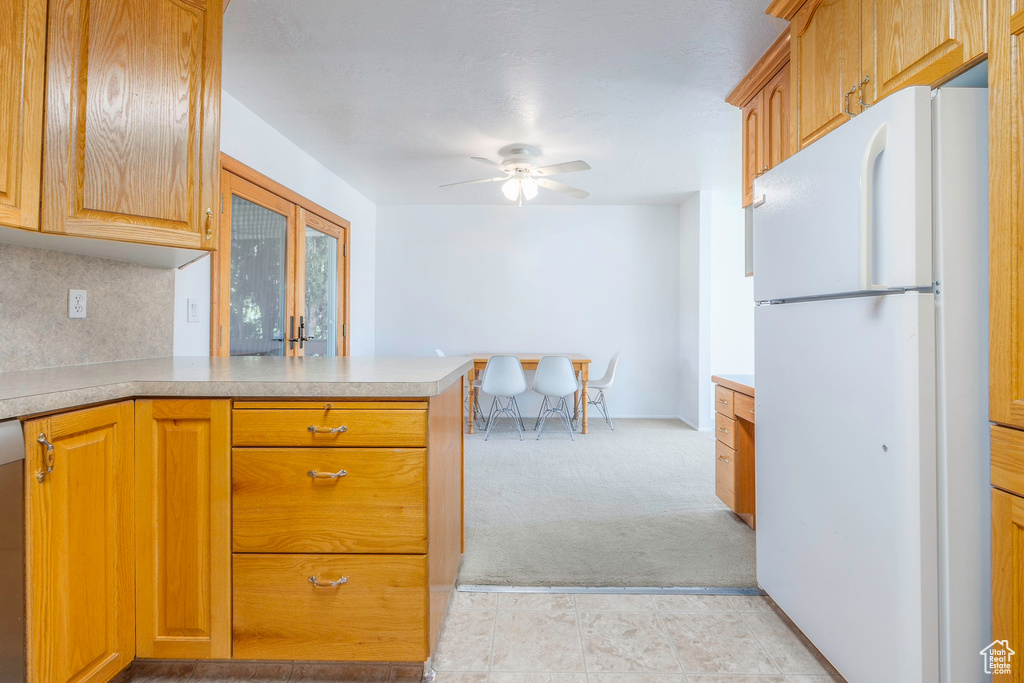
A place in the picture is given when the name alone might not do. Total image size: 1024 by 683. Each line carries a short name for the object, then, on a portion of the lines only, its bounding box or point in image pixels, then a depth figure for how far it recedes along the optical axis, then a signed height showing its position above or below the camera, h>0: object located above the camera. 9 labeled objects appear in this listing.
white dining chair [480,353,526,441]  4.64 -0.23
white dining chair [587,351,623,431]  5.05 -0.42
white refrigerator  1.15 -0.08
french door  2.99 +0.49
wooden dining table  4.84 -0.15
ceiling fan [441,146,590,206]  3.82 +1.26
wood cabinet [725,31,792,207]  2.35 +1.16
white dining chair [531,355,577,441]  4.63 -0.24
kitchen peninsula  1.39 -0.44
